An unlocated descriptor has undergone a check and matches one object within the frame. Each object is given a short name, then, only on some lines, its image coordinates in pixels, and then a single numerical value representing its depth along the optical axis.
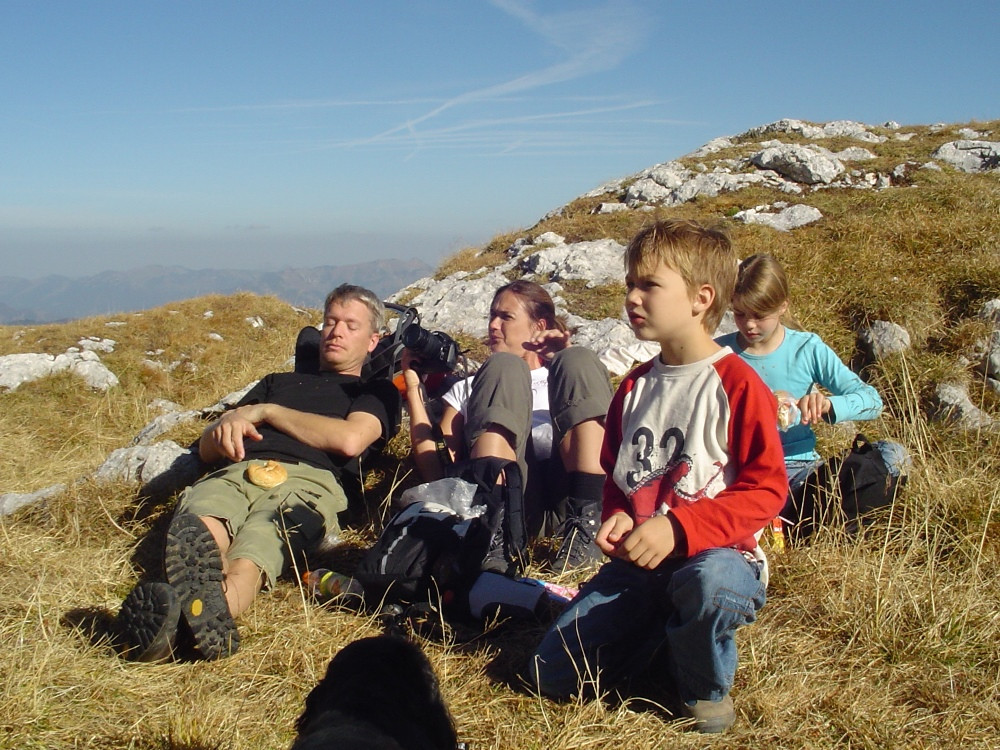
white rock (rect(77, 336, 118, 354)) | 9.95
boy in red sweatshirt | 2.10
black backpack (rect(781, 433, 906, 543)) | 3.28
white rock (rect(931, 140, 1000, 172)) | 11.31
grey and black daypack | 2.97
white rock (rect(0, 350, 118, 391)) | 8.87
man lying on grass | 2.57
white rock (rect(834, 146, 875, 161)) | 12.24
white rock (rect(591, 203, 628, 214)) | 10.86
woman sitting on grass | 3.62
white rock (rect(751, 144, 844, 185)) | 10.78
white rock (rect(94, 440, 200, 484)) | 4.52
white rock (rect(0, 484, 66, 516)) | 4.30
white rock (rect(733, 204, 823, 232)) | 8.88
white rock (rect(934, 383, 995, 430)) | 4.46
